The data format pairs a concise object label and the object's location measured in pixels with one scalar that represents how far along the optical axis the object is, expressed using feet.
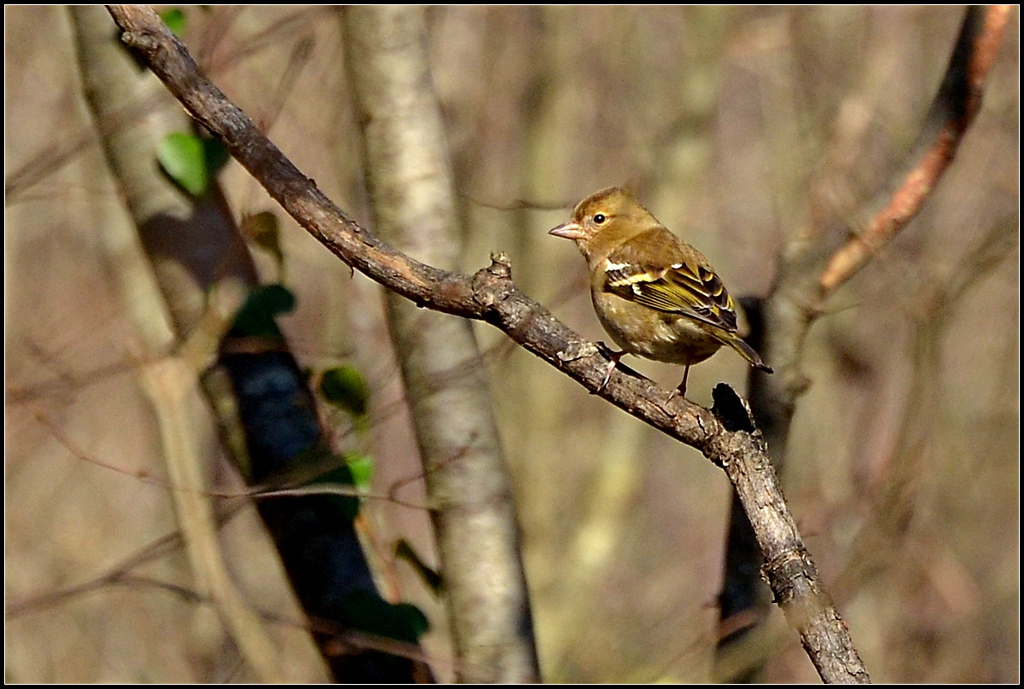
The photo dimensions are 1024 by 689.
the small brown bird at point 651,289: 24.39
